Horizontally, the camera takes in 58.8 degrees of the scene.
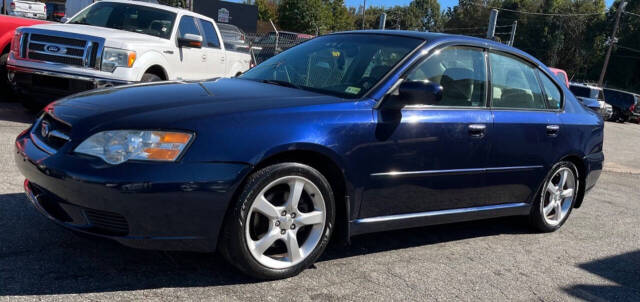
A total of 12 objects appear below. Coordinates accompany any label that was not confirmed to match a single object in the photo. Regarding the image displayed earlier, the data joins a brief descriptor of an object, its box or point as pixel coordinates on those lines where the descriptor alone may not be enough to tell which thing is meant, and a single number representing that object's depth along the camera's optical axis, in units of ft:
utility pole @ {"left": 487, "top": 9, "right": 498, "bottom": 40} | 45.91
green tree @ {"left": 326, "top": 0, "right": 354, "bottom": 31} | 234.17
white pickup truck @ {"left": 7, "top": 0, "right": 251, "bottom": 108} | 22.93
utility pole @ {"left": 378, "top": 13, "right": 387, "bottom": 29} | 56.24
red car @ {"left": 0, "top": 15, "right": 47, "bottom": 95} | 26.40
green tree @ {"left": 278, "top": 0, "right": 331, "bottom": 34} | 182.70
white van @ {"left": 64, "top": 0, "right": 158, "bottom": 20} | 89.71
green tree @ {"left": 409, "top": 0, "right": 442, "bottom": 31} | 364.79
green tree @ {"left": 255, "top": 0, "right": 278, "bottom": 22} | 253.85
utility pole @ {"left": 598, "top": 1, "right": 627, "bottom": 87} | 143.85
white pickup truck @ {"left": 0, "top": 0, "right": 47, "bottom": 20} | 87.31
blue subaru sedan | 9.27
